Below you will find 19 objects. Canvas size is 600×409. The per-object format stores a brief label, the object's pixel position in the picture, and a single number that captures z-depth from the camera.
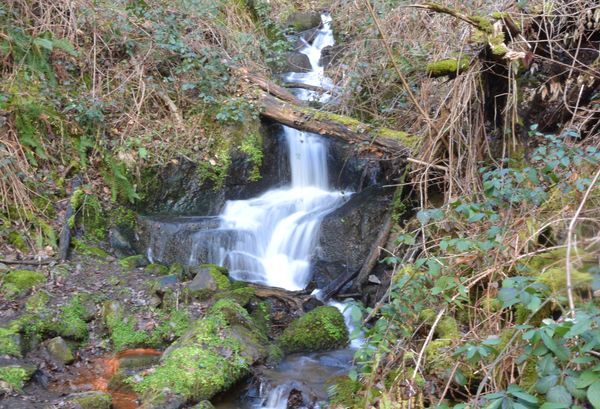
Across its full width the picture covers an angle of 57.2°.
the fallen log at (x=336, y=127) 7.13
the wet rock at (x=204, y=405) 4.59
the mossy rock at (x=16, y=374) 4.78
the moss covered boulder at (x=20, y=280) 5.86
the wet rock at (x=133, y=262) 6.94
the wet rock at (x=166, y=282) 6.38
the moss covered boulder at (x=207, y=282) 6.44
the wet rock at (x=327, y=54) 11.50
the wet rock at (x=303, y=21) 13.21
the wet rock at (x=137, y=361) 5.41
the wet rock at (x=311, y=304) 6.78
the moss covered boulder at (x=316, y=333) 6.01
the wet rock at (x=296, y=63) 11.47
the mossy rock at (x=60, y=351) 5.35
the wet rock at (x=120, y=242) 7.48
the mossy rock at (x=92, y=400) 4.59
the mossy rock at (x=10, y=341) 5.13
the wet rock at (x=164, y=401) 4.59
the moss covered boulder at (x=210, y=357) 4.89
